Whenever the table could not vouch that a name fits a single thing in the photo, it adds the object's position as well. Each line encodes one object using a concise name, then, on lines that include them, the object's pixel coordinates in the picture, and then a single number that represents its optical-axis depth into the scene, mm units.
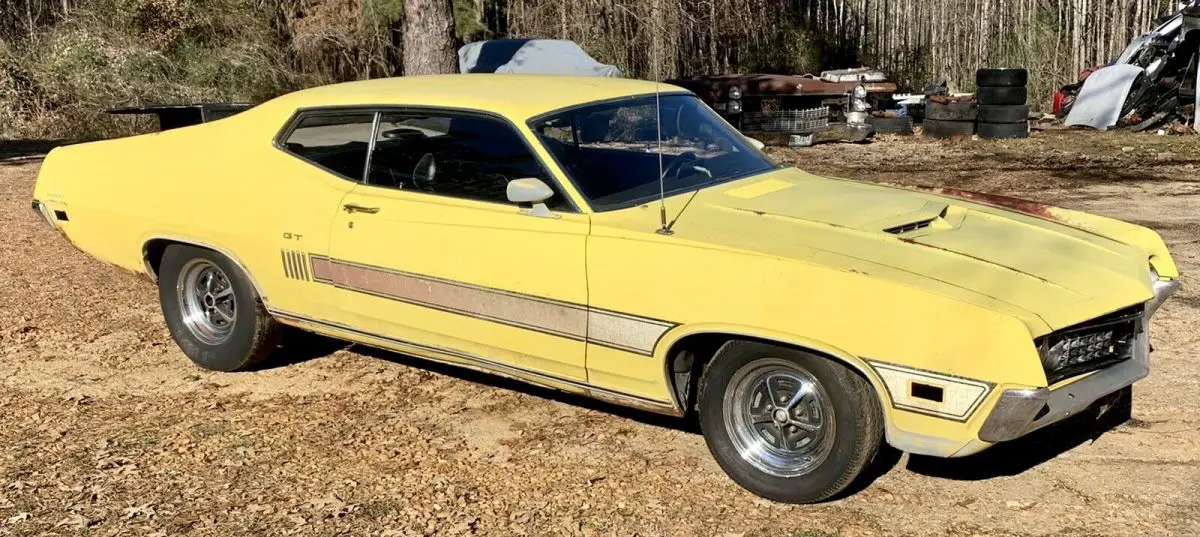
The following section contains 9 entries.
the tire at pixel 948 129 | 14688
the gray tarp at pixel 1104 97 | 15523
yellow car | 3723
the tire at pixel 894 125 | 15336
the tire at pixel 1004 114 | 14328
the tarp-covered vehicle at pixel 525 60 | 15367
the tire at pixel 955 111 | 14656
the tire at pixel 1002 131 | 14414
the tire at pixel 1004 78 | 14133
